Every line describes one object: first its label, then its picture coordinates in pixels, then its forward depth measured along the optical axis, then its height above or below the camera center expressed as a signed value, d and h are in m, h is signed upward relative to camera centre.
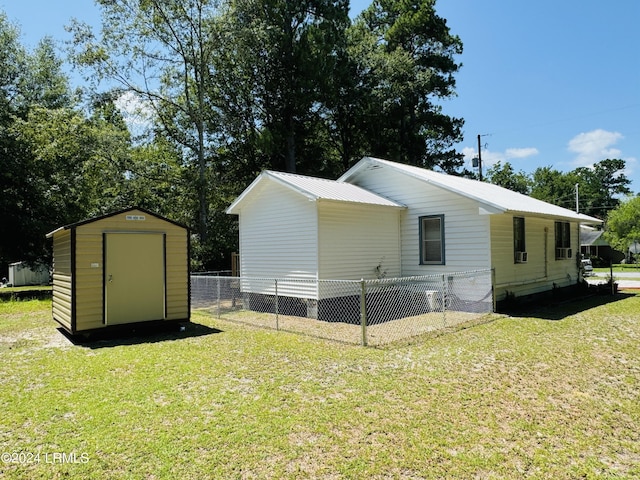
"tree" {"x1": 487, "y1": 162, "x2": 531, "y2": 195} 50.75 +8.64
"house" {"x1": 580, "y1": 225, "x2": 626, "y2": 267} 26.27 -0.72
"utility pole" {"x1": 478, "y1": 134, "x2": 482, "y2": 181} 24.28 +5.27
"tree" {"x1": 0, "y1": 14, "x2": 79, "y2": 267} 17.62 +2.75
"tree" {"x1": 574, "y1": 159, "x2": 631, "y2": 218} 63.34 +9.31
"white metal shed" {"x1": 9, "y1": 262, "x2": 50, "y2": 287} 24.73 -1.96
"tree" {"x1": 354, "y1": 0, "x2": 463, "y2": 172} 22.97 +9.44
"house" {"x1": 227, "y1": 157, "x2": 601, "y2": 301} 9.95 +0.36
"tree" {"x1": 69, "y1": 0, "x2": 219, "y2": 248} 18.19 +9.03
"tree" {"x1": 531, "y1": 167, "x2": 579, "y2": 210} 60.84 +8.45
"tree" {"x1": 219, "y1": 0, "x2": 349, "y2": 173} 19.38 +8.96
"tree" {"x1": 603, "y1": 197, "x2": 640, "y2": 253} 34.44 +1.31
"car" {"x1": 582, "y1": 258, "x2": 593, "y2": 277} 22.91 -1.63
